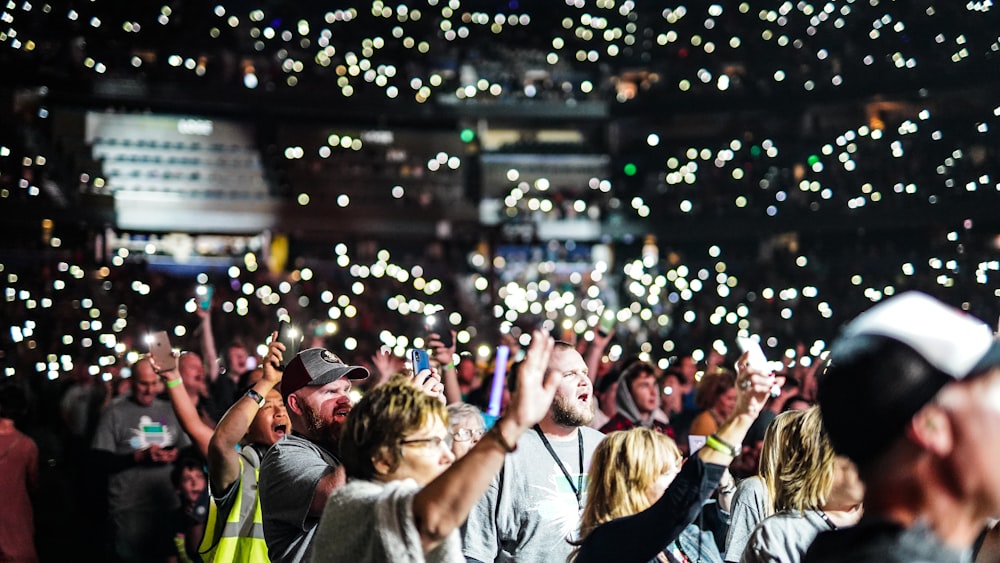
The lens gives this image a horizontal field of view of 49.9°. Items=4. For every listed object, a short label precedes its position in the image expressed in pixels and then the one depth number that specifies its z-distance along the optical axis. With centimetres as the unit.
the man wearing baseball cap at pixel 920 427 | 173
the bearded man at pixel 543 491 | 445
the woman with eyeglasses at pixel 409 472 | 248
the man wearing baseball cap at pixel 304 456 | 374
